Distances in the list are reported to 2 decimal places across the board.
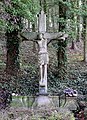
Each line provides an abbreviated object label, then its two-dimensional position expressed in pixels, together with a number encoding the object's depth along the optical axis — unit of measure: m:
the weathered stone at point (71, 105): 8.96
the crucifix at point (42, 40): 9.14
